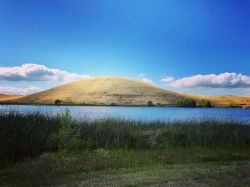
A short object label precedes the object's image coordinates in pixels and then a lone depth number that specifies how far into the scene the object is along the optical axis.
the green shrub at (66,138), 7.47
